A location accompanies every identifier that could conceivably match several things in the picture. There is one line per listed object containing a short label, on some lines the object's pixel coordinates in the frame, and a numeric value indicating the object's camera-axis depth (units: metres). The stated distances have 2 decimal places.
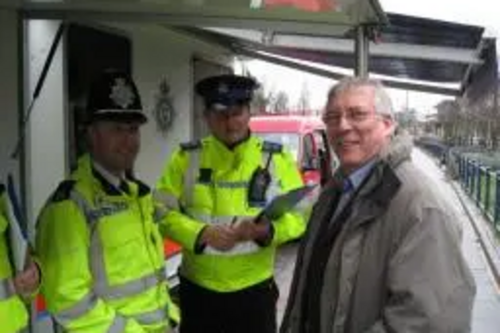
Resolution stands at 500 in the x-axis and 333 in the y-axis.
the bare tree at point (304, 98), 49.59
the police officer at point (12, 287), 2.62
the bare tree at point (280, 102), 44.99
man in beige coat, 2.20
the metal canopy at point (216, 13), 3.62
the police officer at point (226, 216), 3.63
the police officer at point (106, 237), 2.68
